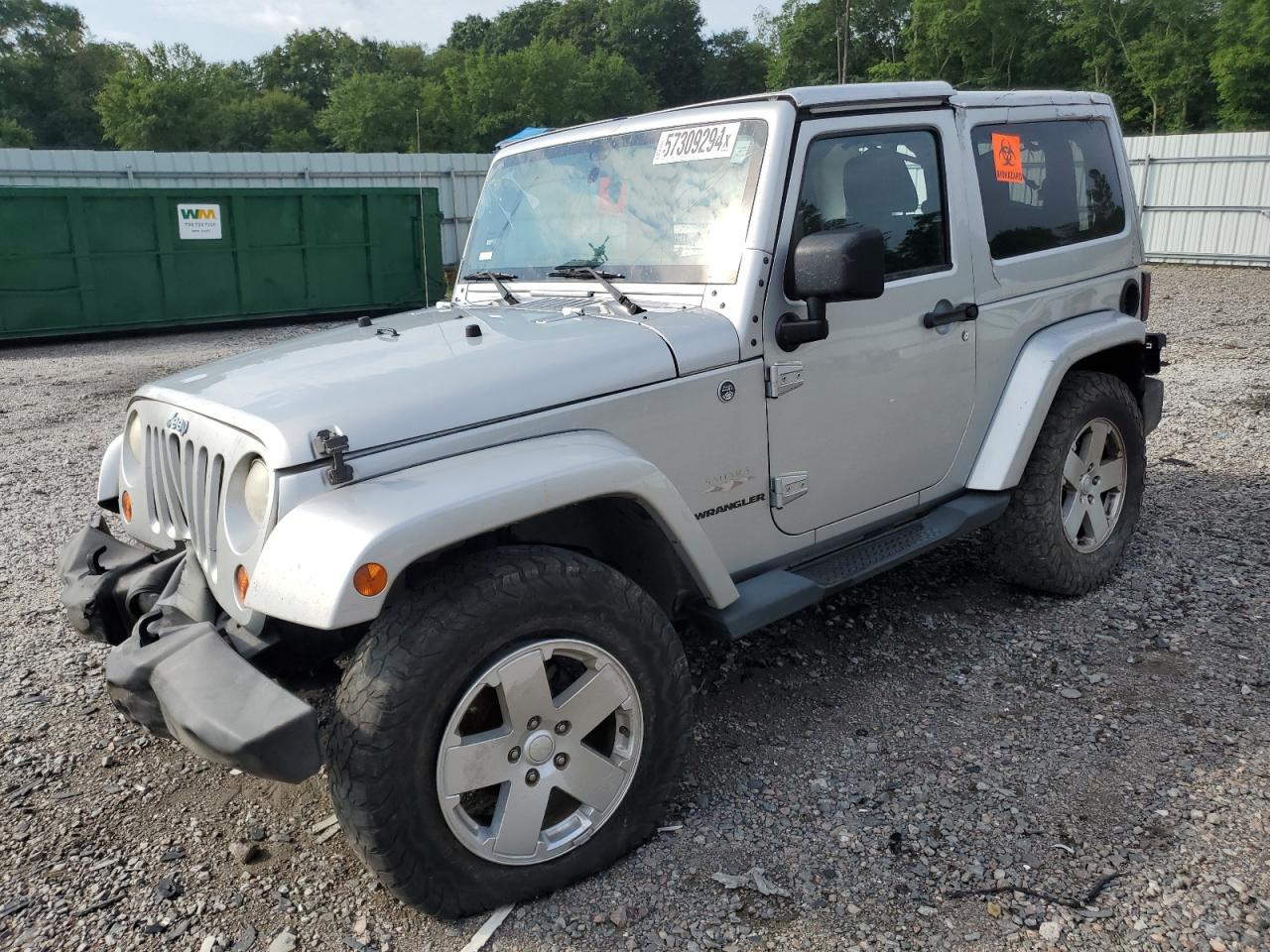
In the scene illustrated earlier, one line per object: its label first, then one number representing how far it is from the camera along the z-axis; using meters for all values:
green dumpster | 13.12
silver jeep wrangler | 2.36
